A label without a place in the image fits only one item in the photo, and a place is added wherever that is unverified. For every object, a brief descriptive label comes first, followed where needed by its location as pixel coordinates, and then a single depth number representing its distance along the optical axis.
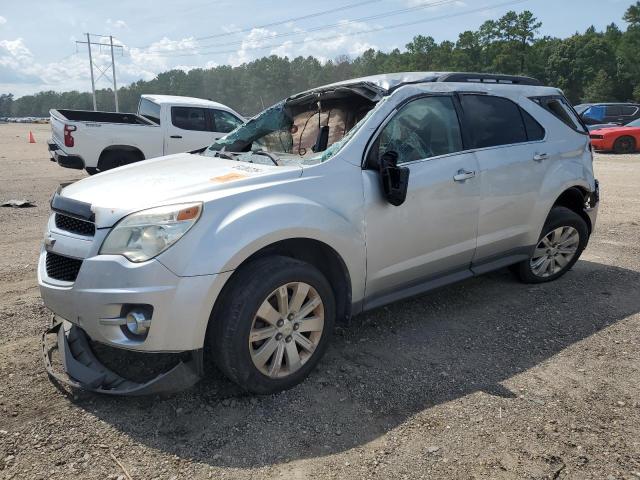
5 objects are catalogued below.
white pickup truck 10.06
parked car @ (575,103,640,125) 21.94
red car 18.67
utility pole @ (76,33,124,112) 63.48
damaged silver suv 2.69
